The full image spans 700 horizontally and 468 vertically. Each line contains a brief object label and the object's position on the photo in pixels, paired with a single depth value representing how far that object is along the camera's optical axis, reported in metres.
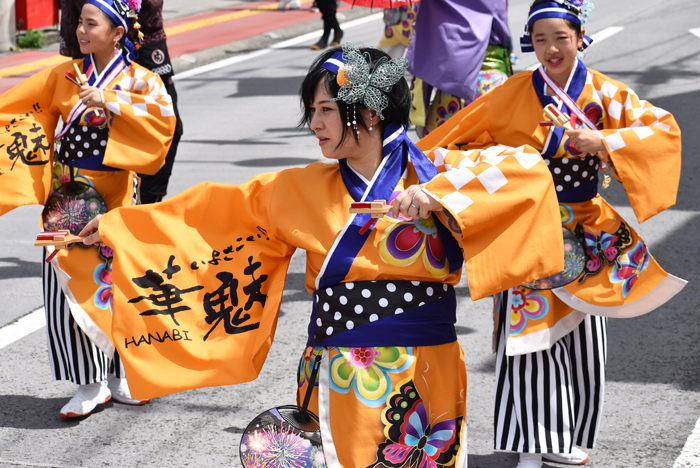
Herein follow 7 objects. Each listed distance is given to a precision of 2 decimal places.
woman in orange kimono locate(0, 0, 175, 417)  7.96
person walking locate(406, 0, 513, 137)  10.17
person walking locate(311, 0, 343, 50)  27.05
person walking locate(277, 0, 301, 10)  35.84
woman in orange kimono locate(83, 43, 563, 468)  4.96
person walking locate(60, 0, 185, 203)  12.02
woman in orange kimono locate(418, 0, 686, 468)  6.80
